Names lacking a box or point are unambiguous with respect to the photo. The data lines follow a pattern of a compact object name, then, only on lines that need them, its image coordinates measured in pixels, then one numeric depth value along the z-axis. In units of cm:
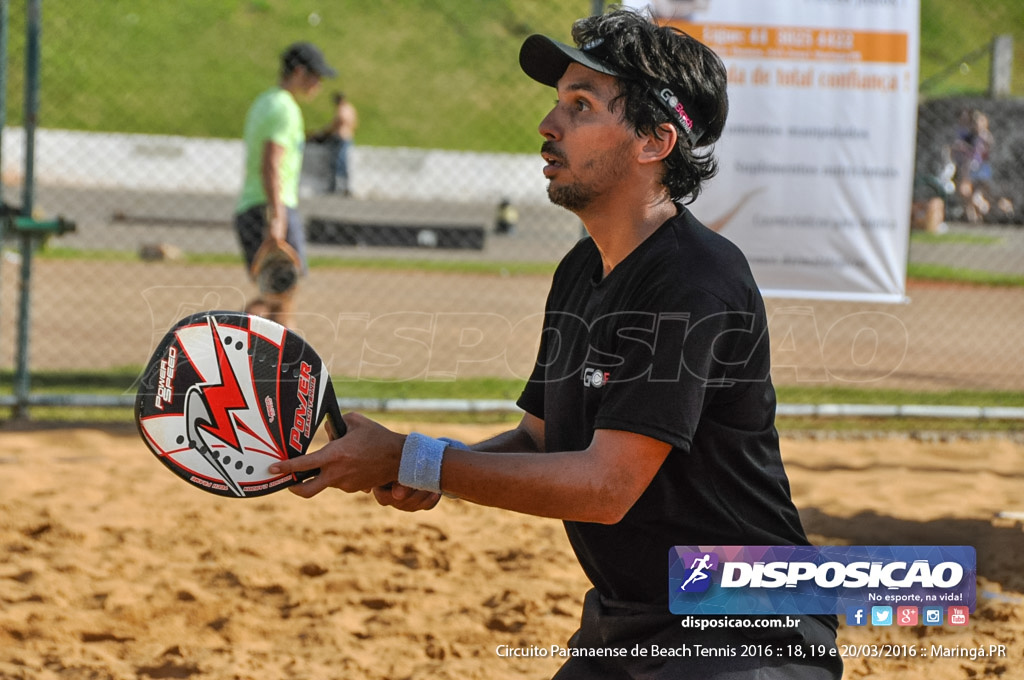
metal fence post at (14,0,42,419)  1323
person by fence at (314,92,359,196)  3856
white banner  1326
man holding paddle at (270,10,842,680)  472
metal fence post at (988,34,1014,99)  4334
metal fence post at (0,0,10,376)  1340
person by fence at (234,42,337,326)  1445
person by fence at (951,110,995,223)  3941
